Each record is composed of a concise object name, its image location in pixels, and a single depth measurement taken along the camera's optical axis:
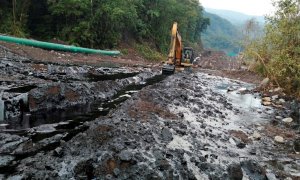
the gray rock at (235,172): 4.63
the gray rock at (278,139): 7.00
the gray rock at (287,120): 9.13
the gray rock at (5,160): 4.00
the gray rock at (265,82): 14.30
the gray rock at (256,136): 6.94
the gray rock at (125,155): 4.30
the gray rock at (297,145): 6.58
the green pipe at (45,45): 14.35
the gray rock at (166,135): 5.67
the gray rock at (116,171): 3.99
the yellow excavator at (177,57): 13.82
